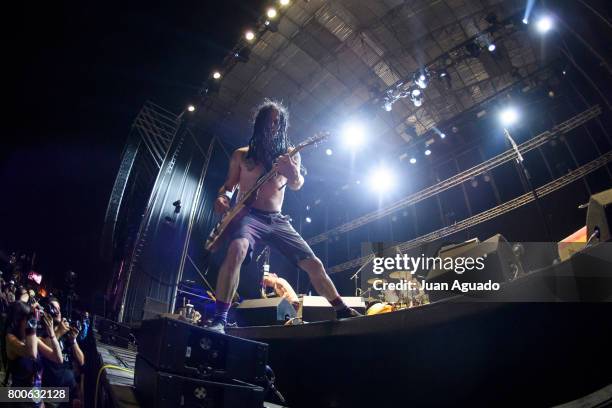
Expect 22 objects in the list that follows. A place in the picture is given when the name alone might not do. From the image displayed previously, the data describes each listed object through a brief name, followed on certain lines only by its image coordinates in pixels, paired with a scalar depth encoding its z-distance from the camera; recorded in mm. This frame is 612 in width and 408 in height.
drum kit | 4445
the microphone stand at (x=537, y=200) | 4858
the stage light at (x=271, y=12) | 7938
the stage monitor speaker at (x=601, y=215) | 1726
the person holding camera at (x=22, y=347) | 3779
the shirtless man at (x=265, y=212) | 2504
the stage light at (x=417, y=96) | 9247
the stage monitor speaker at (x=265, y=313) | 3045
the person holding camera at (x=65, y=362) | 4402
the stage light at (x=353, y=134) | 10645
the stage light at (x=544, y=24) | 6791
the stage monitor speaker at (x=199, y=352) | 1449
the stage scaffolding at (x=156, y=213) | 8406
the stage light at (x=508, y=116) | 9172
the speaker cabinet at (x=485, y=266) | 2365
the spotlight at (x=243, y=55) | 8992
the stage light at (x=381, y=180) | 11711
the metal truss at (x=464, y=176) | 7840
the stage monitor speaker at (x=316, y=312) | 3068
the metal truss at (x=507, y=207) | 7230
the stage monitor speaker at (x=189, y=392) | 1343
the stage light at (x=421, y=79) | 8930
